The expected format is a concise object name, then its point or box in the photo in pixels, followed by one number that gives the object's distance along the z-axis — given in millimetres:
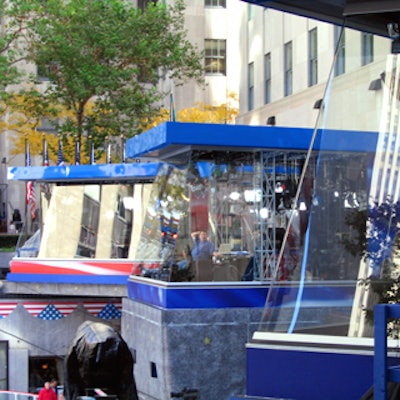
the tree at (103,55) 35031
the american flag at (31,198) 24062
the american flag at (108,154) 24056
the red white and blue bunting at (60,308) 22844
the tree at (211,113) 48906
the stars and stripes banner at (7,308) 22859
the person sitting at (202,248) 15469
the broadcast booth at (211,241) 15195
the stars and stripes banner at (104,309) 22828
